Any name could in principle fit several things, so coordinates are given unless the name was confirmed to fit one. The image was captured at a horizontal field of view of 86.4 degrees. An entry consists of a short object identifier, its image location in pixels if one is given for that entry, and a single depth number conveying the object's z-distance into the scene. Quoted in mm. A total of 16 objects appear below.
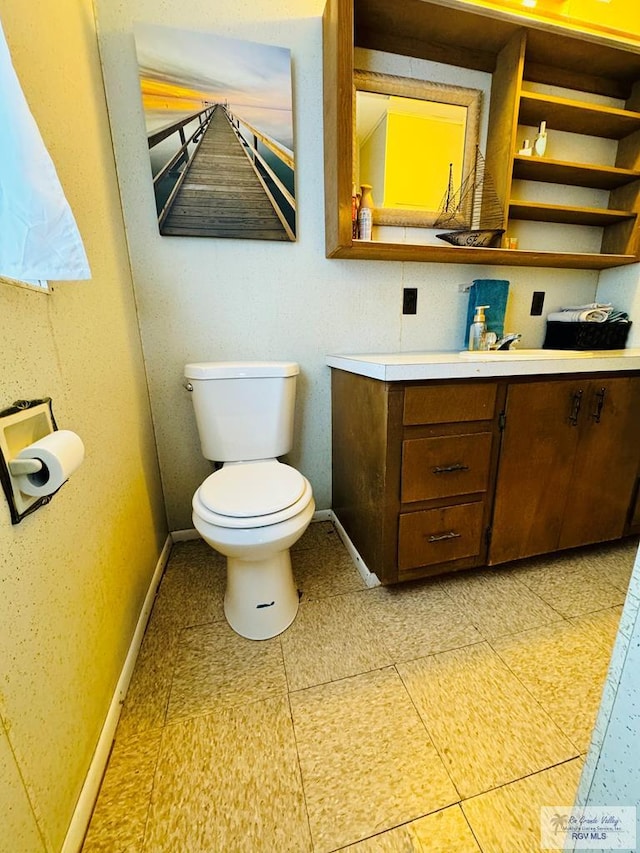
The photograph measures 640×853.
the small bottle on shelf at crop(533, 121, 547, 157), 1467
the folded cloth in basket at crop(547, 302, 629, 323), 1556
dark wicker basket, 1570
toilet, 981
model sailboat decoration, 1461
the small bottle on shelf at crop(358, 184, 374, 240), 1363
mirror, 1361
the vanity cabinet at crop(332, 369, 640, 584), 1117
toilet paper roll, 583
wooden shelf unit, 1178
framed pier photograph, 1217
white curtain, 465
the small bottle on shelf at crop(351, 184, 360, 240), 1354
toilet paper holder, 561
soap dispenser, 1540
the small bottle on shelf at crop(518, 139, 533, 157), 1515
